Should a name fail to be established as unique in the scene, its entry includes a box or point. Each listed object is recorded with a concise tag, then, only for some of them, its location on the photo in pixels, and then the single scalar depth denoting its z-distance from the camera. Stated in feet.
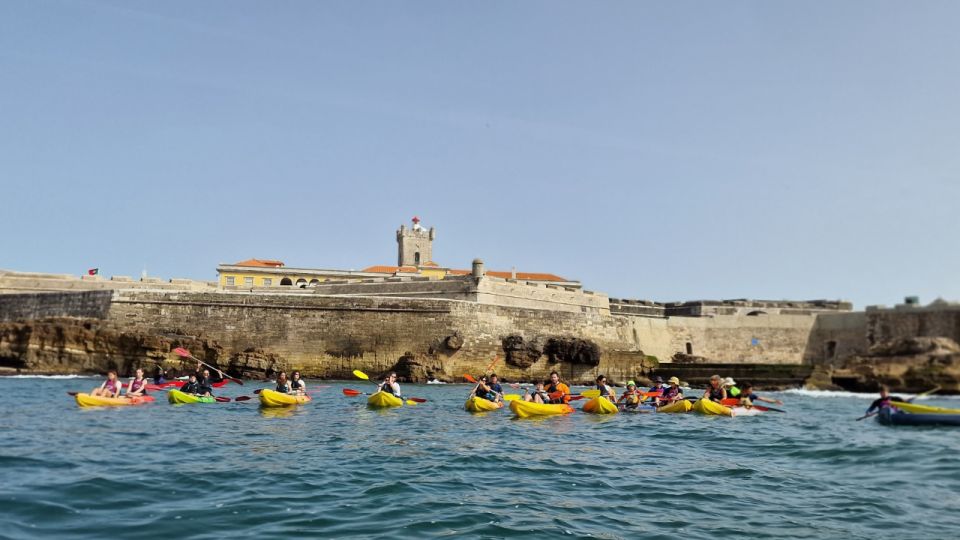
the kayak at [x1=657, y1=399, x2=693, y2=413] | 64.40
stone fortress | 106.63
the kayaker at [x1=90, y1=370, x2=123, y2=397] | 57.42
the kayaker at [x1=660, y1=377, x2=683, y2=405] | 67.15
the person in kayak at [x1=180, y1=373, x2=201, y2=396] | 67.15
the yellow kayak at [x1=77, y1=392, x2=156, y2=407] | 54.49
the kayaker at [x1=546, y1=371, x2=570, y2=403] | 63.87
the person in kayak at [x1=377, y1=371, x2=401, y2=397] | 66.54
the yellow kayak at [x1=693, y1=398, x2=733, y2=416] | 62.49
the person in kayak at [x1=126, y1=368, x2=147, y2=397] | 60.85
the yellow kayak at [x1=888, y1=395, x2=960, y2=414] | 49.63
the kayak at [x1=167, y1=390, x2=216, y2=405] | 62.64
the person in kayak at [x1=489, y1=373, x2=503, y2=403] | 64.90
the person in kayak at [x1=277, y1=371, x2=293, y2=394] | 66.44
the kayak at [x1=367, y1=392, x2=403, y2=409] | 64.59
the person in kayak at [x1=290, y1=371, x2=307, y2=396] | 68.08
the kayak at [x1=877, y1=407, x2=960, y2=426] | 48.37
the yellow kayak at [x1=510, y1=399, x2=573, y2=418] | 57.88
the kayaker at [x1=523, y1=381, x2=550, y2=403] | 61.93
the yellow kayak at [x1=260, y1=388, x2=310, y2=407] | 61.98
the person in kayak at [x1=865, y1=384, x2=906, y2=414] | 54.80
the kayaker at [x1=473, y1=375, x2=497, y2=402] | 64.08
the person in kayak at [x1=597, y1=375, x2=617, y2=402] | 66.90
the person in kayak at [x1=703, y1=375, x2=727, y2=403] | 66.03
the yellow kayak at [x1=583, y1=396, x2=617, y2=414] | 63.93
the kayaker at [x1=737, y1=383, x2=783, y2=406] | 65.31
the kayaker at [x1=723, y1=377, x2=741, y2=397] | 70.95
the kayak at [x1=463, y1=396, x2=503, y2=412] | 61.72
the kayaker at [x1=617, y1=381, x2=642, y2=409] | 67.00
